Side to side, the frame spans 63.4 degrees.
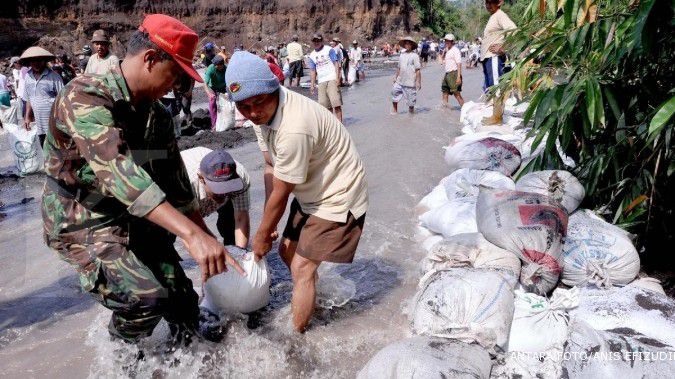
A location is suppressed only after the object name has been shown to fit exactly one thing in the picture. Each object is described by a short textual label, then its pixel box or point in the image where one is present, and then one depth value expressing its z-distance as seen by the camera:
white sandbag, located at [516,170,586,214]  3.13
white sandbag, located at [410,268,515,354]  2.20
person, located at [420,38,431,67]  23.92
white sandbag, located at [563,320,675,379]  1.96
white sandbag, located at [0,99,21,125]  7.44
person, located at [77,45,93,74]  8.50
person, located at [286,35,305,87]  13.80
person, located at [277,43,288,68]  16.17
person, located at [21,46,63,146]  5.67
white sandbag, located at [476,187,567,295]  2.68
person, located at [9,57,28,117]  7.90
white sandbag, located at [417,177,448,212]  4.21
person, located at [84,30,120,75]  6.13
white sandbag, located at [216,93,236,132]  8.27
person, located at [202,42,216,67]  8.82
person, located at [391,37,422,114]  8.83
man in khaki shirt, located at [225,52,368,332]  2.19
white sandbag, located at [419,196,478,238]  3.36
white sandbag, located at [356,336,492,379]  1.93
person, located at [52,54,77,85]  8.62
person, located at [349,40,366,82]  18.08
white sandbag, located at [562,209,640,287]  2.68
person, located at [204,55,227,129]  8.02
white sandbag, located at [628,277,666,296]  2.60
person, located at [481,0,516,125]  6.37
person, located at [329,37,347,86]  13.31
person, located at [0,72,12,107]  7.56
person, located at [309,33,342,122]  8.11
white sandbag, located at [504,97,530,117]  6.50
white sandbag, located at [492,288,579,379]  2.13
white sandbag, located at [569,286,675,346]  2.19
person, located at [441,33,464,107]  9.06
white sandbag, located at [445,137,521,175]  4.46
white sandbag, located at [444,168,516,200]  3.86
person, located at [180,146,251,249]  2.71
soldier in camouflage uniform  1.72
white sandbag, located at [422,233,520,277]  2.68
